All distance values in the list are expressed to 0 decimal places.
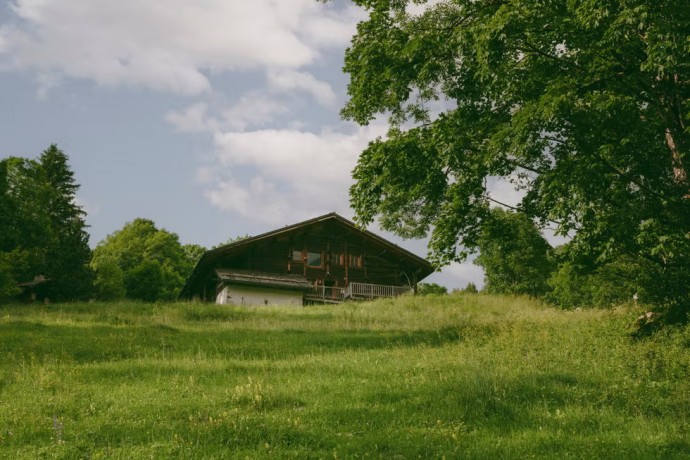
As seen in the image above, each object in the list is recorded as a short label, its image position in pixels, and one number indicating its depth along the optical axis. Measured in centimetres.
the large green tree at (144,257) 6062
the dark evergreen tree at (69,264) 4703
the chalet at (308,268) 4462
